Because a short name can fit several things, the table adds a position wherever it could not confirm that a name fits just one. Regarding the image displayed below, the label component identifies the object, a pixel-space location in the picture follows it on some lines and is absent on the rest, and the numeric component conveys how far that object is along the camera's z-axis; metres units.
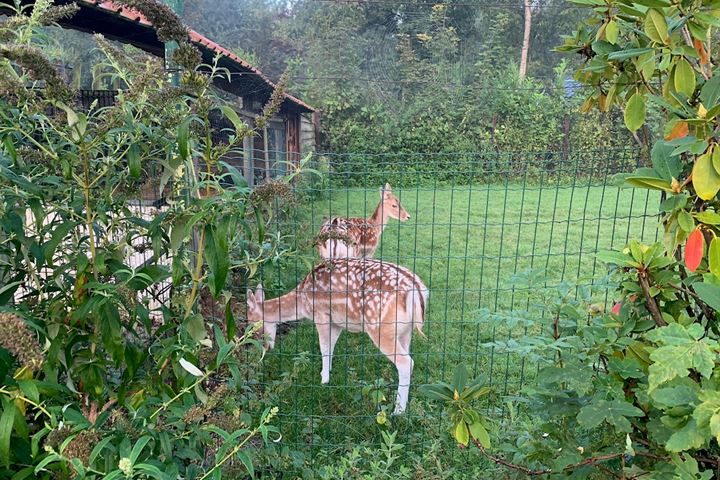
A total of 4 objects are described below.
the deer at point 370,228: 5.87
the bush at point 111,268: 1.47
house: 4.73
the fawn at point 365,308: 3.89
